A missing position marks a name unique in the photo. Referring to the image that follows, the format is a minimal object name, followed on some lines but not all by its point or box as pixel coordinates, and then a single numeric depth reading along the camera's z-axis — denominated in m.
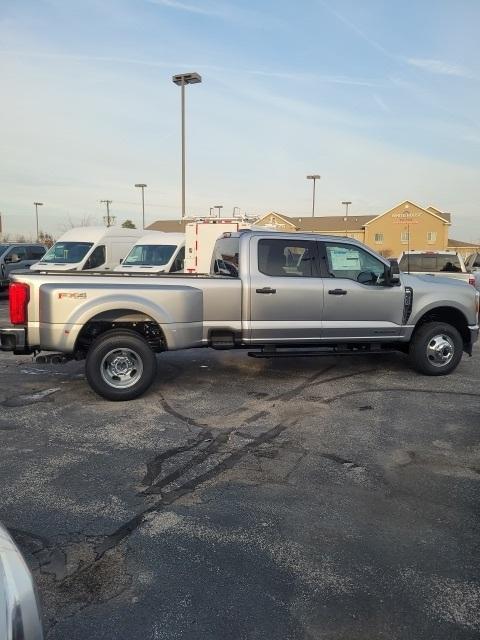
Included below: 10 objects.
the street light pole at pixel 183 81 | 22.42
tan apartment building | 65.12
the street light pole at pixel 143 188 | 59.22
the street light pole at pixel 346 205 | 74.56
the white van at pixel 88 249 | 16.98
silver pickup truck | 6.20
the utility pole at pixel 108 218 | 62.38
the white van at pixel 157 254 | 16.78
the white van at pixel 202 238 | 16.70
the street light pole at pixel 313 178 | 57.09
